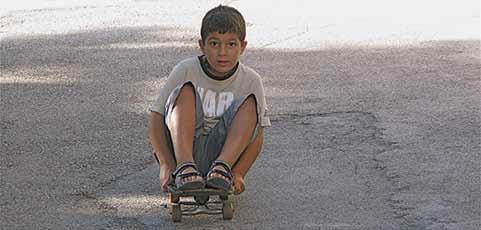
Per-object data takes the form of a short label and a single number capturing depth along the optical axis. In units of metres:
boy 8.12
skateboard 7.81
